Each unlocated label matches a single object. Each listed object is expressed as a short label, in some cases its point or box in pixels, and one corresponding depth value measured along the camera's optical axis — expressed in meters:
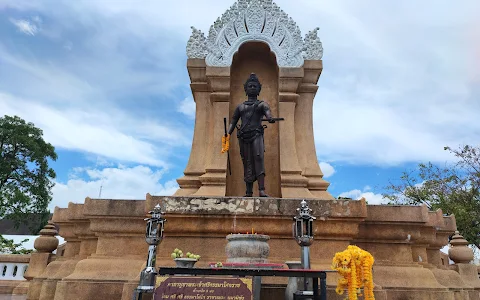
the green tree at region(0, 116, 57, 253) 24.66
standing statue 6.85
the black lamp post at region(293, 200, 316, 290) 4.33
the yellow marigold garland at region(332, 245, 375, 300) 3.91
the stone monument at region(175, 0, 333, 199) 7.92
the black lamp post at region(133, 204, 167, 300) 3.92
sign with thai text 3.47
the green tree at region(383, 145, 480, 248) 17.62
